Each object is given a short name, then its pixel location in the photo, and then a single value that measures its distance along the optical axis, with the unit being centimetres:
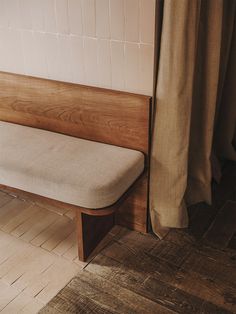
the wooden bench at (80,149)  153
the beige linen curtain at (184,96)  148
